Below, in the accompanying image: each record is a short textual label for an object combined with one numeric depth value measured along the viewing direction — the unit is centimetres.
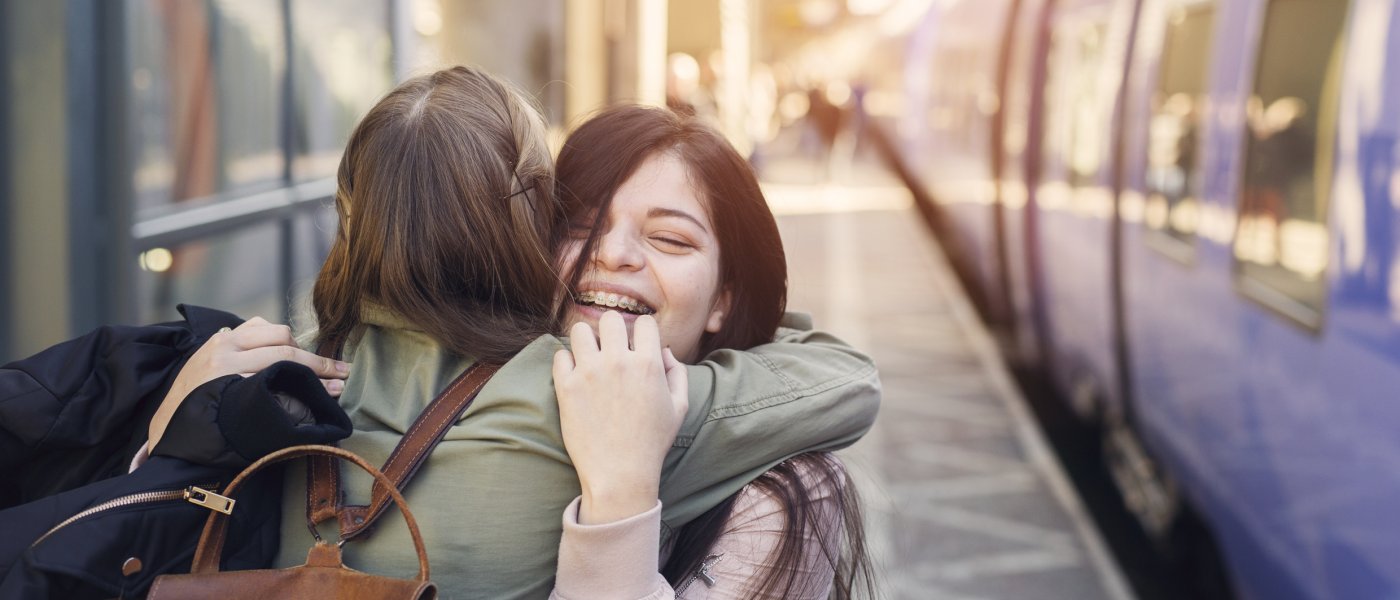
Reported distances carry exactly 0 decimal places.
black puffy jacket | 127
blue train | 304
